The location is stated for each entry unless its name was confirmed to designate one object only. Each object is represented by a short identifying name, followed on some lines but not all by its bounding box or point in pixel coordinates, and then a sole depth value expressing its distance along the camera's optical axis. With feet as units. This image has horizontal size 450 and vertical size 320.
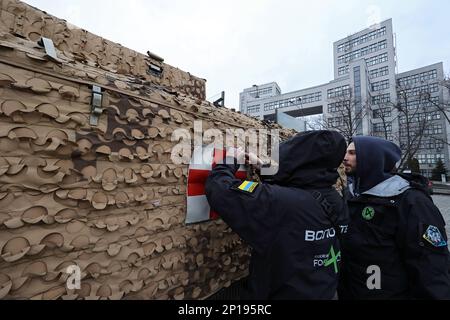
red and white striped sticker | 5.46
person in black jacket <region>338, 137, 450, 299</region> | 5.22
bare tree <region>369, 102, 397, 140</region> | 64.64
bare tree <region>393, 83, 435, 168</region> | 49.56
